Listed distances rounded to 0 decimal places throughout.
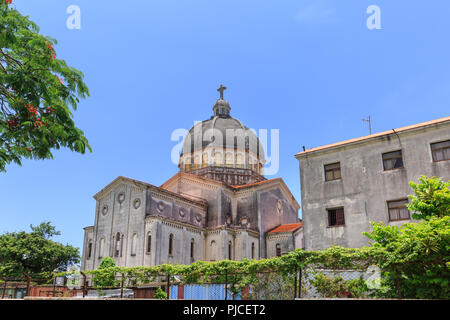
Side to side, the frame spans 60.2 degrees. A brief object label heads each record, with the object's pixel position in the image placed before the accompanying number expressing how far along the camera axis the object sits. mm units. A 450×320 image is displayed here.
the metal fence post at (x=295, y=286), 13094
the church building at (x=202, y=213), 33219
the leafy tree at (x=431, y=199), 14352
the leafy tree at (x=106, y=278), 22750
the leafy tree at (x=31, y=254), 42656
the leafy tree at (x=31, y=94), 8464
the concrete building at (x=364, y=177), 19641
